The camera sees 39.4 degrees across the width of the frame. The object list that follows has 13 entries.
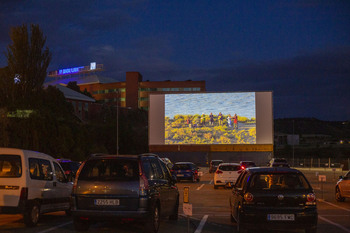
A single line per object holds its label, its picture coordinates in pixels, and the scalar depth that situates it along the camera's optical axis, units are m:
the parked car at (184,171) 34.25
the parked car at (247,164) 40.32
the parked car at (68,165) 20.00
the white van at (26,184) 11.66
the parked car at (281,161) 36.89
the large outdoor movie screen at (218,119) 60.56
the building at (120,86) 127.94
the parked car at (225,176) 28.08
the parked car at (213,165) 53.03
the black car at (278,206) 10.22
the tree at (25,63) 47.38
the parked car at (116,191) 10.50
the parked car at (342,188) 19.03
